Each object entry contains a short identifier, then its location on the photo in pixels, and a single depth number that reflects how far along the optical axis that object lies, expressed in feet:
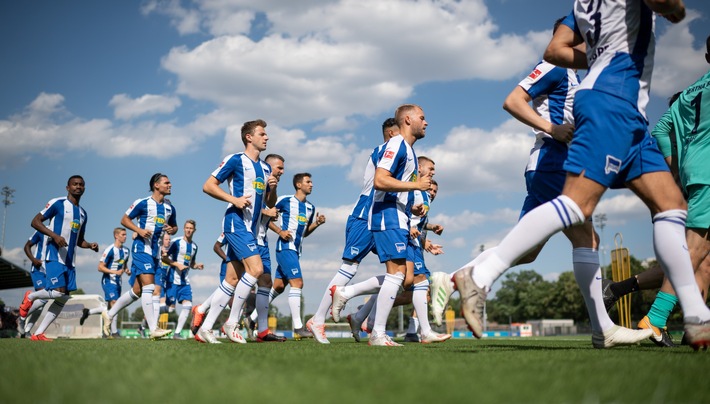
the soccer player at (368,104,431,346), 21.43
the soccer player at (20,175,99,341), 33.96
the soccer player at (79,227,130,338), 62.34
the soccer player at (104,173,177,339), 36.47
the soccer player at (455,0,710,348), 11.26
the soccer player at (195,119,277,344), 24.50
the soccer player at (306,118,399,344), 26.25
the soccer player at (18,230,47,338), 35.37
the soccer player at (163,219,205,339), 56.49
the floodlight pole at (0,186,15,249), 232.73
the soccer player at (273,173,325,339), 36.63
